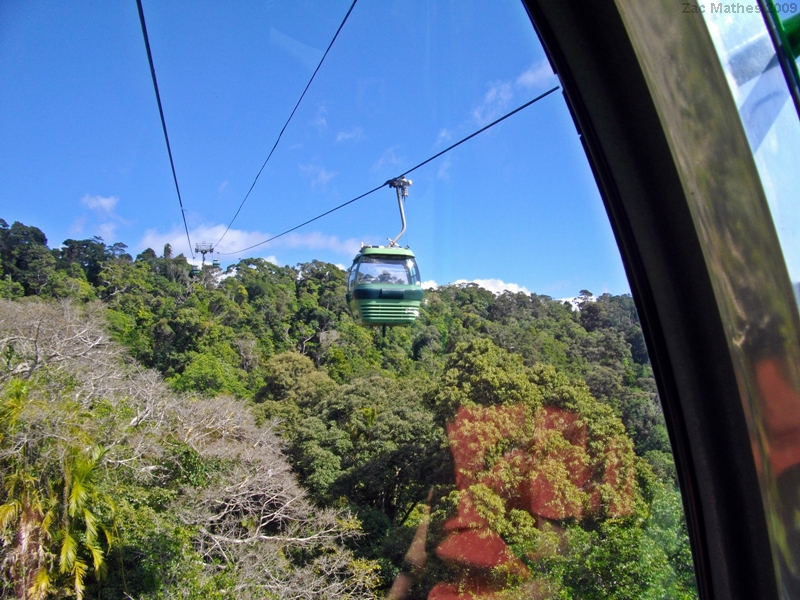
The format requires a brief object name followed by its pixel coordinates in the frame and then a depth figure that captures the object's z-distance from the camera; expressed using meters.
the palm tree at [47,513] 5.97
